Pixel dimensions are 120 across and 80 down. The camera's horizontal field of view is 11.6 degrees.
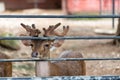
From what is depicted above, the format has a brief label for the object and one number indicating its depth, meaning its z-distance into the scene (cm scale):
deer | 845
